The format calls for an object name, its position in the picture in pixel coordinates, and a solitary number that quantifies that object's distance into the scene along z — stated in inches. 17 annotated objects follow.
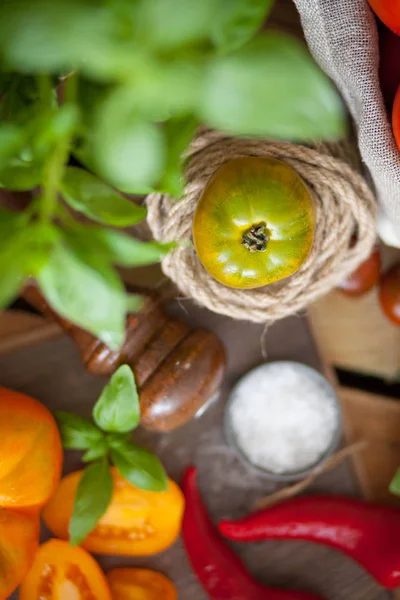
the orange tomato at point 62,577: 30.7
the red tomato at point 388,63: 28.5
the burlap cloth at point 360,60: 25.7
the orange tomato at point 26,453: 27.2
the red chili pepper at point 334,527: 33.8
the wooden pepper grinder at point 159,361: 29.9
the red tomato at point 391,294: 33.9
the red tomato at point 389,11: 23.1
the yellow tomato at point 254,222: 24.9
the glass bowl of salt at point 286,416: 34.4
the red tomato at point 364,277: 33.9
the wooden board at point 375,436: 35.9
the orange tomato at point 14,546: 27.4
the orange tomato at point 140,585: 32.7
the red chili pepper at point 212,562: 33.5
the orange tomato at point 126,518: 31.8
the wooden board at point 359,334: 37.1
